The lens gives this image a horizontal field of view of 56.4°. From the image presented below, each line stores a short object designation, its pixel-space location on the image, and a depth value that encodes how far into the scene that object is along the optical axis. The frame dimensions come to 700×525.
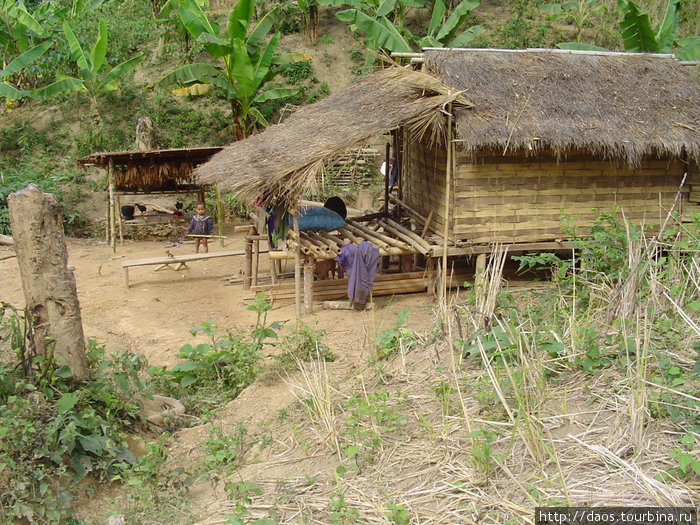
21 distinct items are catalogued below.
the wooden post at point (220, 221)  12.84
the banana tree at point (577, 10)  17.27
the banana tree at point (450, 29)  14.98
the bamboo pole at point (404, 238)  9.13
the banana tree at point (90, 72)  14.12
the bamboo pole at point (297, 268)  8.70
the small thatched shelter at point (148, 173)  12.59
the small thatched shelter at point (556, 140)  8.48
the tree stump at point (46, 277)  4.46
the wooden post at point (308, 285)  8.85
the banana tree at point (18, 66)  14.26
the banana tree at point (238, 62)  12.75
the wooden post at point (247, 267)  10.16
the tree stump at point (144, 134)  15.60
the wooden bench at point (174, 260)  10.18
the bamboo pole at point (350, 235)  9.25
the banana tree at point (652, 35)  11.16
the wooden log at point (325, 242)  9.02
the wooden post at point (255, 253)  9.99
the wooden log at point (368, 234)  9.20
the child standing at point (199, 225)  11.52
